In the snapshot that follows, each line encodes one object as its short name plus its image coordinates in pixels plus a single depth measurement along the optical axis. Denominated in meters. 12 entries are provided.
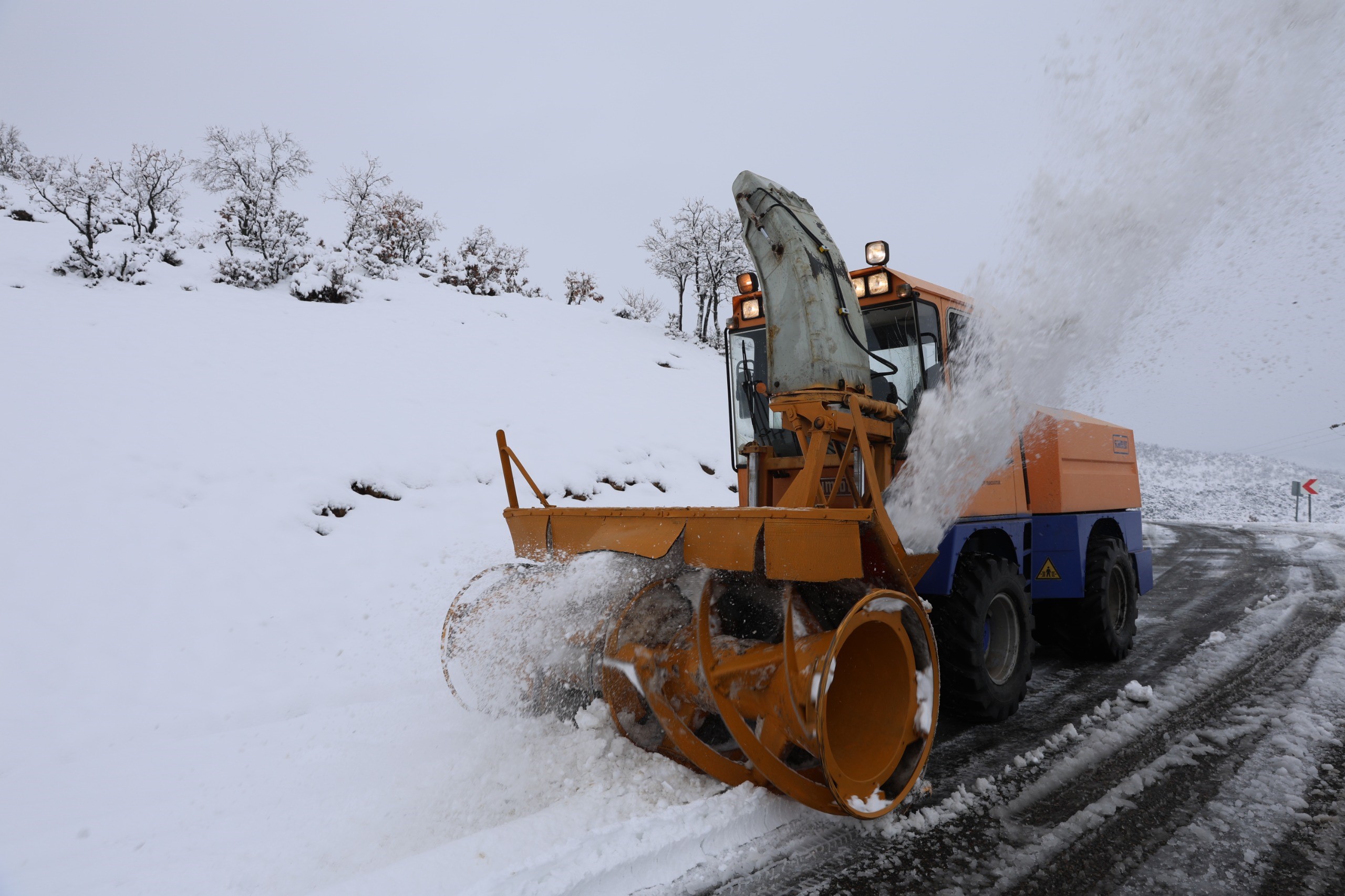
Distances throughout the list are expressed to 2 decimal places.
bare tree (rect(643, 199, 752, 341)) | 28.19
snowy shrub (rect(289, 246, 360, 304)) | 14.35
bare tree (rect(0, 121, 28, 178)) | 27.09
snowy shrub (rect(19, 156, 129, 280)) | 12.10
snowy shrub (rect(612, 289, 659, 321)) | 29.75
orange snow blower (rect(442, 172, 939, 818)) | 2.58
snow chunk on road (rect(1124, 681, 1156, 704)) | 4.16
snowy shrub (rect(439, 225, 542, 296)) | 22.56
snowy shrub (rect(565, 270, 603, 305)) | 26.58
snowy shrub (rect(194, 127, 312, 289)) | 14.59
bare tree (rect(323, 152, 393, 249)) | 25.78
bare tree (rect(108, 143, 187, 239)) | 18.86
